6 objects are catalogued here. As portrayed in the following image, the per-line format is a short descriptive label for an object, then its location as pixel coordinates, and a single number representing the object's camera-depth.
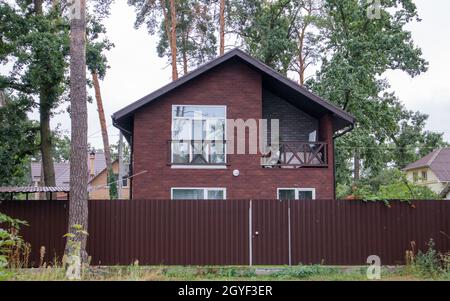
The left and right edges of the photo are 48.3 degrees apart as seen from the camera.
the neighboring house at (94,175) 45.59
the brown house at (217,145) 15.90
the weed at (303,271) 11.11
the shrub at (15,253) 10.74
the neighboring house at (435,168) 40.84
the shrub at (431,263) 10.96
